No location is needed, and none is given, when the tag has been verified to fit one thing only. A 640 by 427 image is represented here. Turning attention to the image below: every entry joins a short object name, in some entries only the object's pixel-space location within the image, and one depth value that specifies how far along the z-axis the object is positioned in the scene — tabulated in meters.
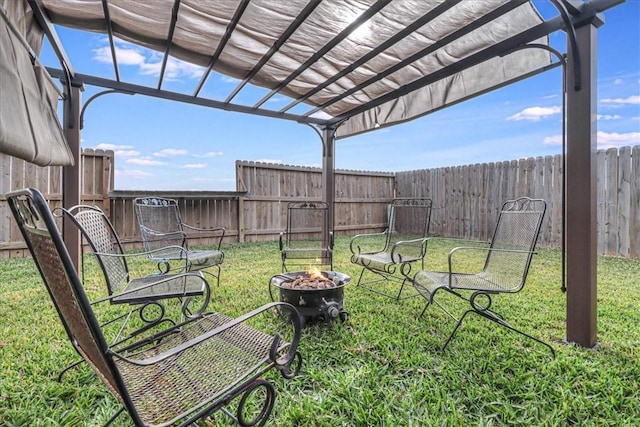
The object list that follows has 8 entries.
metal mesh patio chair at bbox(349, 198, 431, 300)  3.37
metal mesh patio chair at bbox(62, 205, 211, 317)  1.96
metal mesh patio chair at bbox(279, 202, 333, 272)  3.93
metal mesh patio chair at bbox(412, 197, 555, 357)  2.21
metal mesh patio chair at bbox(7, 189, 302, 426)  0.93
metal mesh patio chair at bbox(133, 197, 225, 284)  3.35
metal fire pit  2.37
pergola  2.05
